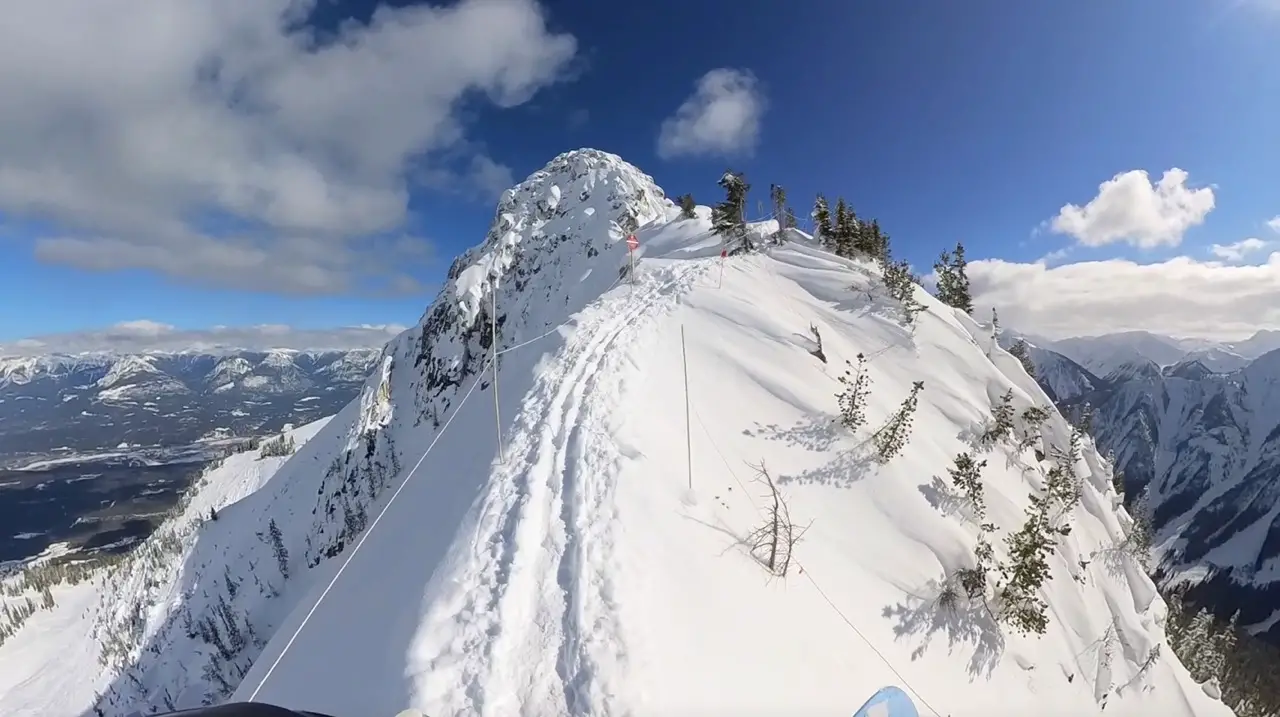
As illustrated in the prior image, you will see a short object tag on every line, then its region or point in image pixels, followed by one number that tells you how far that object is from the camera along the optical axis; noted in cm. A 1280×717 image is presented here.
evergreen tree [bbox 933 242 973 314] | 3030
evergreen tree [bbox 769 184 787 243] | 3197
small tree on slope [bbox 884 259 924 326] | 2049
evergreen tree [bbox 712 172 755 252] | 3111
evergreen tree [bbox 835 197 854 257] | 2652
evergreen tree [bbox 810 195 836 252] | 2806
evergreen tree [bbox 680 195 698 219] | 4668
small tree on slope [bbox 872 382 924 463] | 1330
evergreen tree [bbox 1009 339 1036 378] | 3302
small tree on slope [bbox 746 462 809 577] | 936
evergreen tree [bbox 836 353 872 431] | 1388
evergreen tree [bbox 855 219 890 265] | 2714
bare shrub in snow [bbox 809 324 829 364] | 1673
